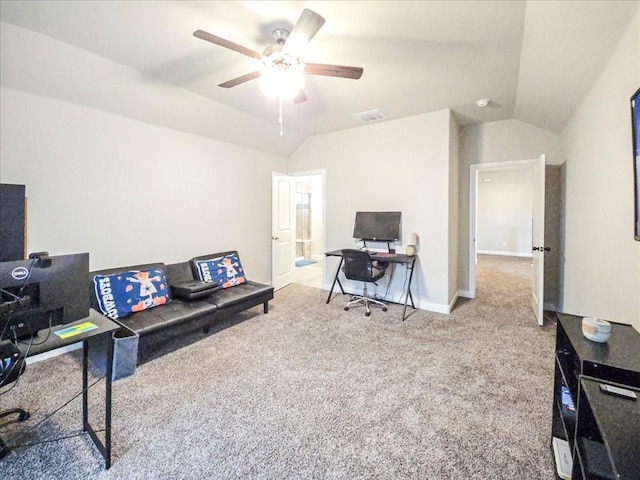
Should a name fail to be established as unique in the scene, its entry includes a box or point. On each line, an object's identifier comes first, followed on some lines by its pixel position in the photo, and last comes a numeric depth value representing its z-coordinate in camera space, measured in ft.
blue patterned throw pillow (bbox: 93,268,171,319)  9.16
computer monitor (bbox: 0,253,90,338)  4.08
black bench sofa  8.92
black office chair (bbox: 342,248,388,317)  12.37
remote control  3.16
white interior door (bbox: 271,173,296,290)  16.96
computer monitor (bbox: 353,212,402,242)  13.83
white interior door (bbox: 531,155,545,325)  11.16
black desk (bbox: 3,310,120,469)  4.34
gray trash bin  5.15
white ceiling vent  12.59
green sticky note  4.69
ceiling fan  5.65
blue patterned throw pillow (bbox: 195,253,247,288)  12.28
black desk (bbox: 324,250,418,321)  12.48
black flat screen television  4.74
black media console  2.62
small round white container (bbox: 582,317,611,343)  4.26
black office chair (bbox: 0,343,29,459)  3.98
